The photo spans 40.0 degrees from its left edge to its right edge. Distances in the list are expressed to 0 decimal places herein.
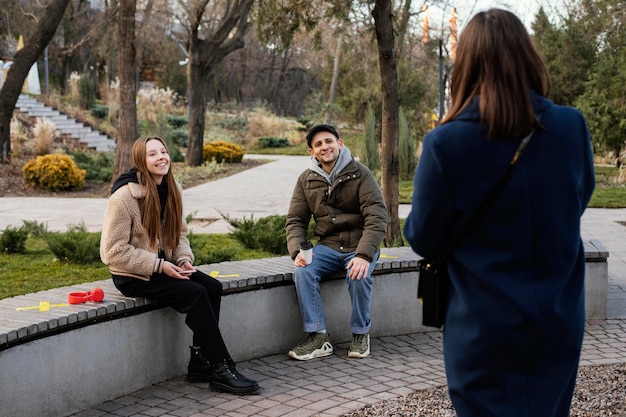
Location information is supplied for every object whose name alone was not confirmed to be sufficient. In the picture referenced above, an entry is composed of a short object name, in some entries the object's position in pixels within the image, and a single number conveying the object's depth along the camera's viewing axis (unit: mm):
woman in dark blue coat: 2293
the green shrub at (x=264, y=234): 8289
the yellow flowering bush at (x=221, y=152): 24391
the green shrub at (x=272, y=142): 33281
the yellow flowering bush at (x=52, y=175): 16859
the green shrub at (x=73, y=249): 7707
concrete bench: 4168
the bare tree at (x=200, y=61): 22062
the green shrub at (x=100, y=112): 30089
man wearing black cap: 5434
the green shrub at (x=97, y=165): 18766
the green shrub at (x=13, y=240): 8445
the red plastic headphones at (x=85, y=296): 4629
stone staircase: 26764
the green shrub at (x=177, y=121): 34156
